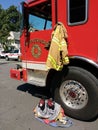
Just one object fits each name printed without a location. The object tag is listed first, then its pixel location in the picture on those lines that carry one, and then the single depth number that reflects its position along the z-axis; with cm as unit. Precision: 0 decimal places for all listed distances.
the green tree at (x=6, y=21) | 1843
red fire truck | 204
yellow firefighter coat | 209
